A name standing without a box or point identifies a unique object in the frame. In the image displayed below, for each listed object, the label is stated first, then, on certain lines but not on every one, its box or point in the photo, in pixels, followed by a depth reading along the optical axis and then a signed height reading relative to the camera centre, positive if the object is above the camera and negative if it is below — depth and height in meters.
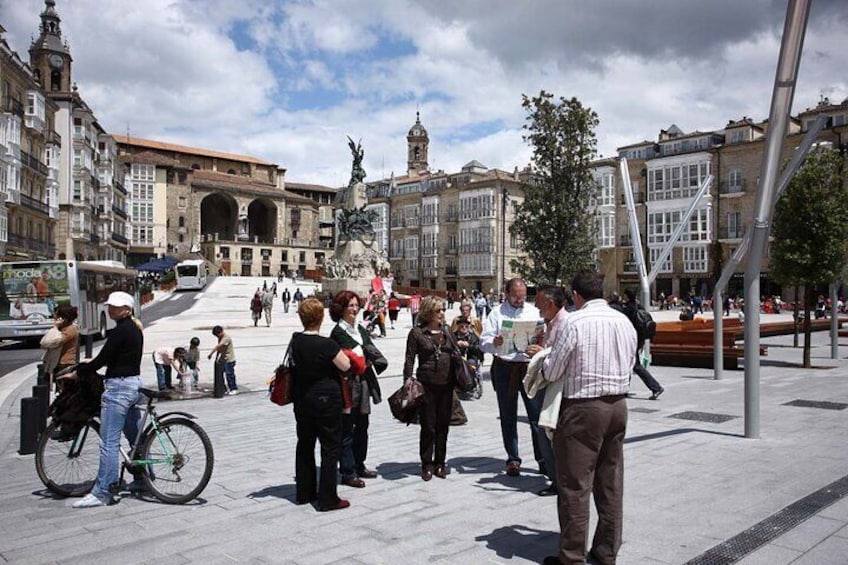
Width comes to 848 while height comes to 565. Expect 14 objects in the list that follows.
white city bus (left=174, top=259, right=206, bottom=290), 61.66 +1.27
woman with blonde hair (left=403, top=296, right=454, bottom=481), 6.36 -0.80
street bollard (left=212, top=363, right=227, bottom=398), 11.80 -1.60
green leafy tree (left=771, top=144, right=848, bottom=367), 14.52 +1.42
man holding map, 6.31 -0.55
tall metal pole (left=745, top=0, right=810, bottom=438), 7.43 +1.31
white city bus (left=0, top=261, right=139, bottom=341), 21.86 -0.17
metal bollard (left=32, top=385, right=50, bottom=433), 8.09 -1.32
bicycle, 5.74 -1.41
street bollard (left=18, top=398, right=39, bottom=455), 7.77 -1.59
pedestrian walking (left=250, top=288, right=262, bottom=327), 30.22 -0.82
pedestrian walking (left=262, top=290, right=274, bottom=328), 30.81 -0.69
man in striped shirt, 4.11 -0.79
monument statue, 49.75 +3.52
